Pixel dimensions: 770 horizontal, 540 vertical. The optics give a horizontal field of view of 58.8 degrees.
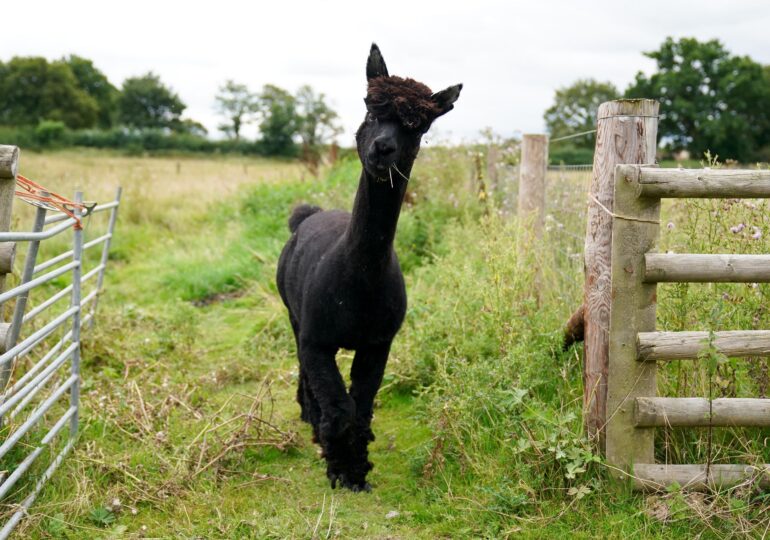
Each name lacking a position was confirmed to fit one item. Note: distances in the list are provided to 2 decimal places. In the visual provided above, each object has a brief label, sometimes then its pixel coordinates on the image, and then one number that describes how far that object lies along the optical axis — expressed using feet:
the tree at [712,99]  164.55
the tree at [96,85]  253.24
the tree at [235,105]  285.64
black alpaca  12.15
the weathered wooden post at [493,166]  35.64
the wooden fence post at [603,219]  12.45
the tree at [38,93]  202.69
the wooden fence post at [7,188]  11.80
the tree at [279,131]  170.60
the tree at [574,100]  211.72
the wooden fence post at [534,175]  23.49
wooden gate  11.77
